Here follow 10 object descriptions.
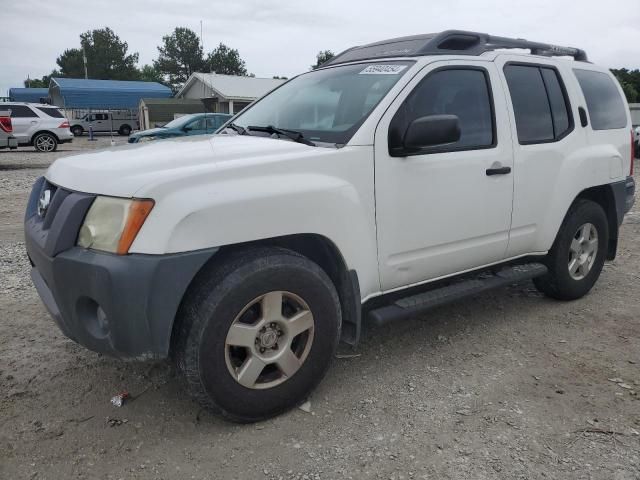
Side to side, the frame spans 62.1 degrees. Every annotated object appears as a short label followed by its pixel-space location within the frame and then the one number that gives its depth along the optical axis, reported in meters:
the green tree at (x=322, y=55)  62.69
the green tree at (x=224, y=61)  75.19
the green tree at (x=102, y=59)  75.06
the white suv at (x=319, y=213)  2.27
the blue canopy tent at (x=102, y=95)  39.44
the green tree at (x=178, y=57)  78.06
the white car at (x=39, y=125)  18.05
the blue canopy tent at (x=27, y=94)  53.09
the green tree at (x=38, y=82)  88.81
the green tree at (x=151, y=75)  80.00
